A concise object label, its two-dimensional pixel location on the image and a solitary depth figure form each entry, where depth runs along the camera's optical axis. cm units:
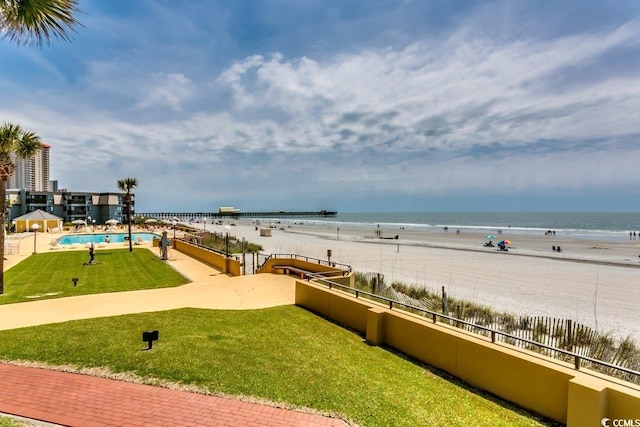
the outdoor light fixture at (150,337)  730
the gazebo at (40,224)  4529
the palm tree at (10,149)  1262
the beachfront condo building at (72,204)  6862
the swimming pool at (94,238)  3791
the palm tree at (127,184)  3388
